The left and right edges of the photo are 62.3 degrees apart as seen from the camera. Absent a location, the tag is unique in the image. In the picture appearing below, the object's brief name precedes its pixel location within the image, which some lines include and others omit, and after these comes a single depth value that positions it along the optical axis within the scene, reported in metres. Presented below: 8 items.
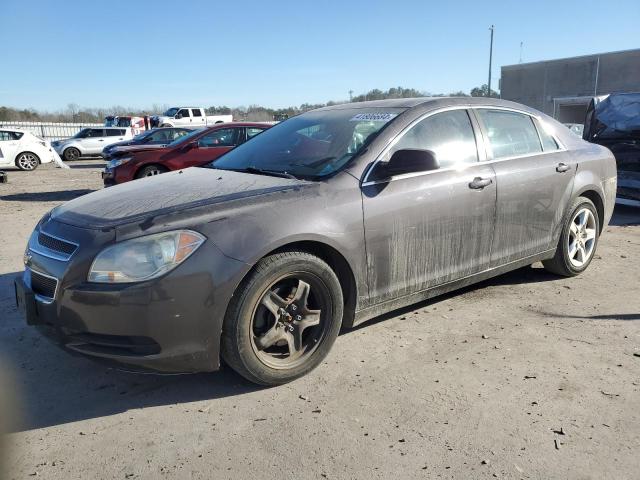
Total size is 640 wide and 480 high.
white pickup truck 35.50
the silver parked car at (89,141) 24.67
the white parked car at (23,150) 17.92
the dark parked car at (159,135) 16.48
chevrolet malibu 2.73
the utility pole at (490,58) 43.28
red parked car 10.59
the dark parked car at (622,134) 8.22
